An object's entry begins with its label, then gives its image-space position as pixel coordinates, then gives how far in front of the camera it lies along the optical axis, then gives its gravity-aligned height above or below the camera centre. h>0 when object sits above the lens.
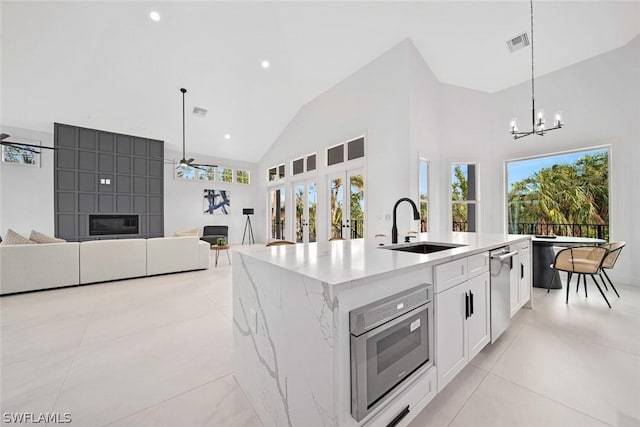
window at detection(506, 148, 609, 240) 4.32 +0.38
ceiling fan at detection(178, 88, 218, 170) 5.86 +1.28
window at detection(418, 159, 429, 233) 4.90 +0.52
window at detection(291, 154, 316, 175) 6.97 +1.49
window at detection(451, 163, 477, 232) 5.64 +0.40
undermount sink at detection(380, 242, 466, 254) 2.06 -0.28
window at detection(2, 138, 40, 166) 6.02 +1.50
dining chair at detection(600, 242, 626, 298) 3.13 -0.54
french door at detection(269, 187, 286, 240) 8.49 +0.09
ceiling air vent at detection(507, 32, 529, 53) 4.05 +2.86
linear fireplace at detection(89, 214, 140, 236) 6.86 -0.23
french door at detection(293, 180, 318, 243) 7.01 +0.15
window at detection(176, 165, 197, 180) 8.30 +1.47
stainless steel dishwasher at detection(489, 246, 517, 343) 1.98 -0.62
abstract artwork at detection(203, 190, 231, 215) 8.79 +0.49
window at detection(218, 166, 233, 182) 9.12 +1.53
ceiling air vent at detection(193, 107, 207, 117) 6.78 +2.86
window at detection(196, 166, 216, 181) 8.67 +1.49
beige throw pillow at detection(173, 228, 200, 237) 5.10 -0.35
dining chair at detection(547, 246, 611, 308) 3.04 -0.60
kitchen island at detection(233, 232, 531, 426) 0.95 -0.54
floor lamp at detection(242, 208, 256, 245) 9.56 -0.60
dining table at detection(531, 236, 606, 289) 3.68 -0.74
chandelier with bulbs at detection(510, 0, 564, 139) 3.52 +1.33
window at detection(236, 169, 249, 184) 9.55 +1.51
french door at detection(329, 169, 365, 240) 5.72 +0.25
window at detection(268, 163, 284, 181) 8.41 +1.50
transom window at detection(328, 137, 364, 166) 5.56 +1.51
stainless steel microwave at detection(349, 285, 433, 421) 0.96 -0.58
